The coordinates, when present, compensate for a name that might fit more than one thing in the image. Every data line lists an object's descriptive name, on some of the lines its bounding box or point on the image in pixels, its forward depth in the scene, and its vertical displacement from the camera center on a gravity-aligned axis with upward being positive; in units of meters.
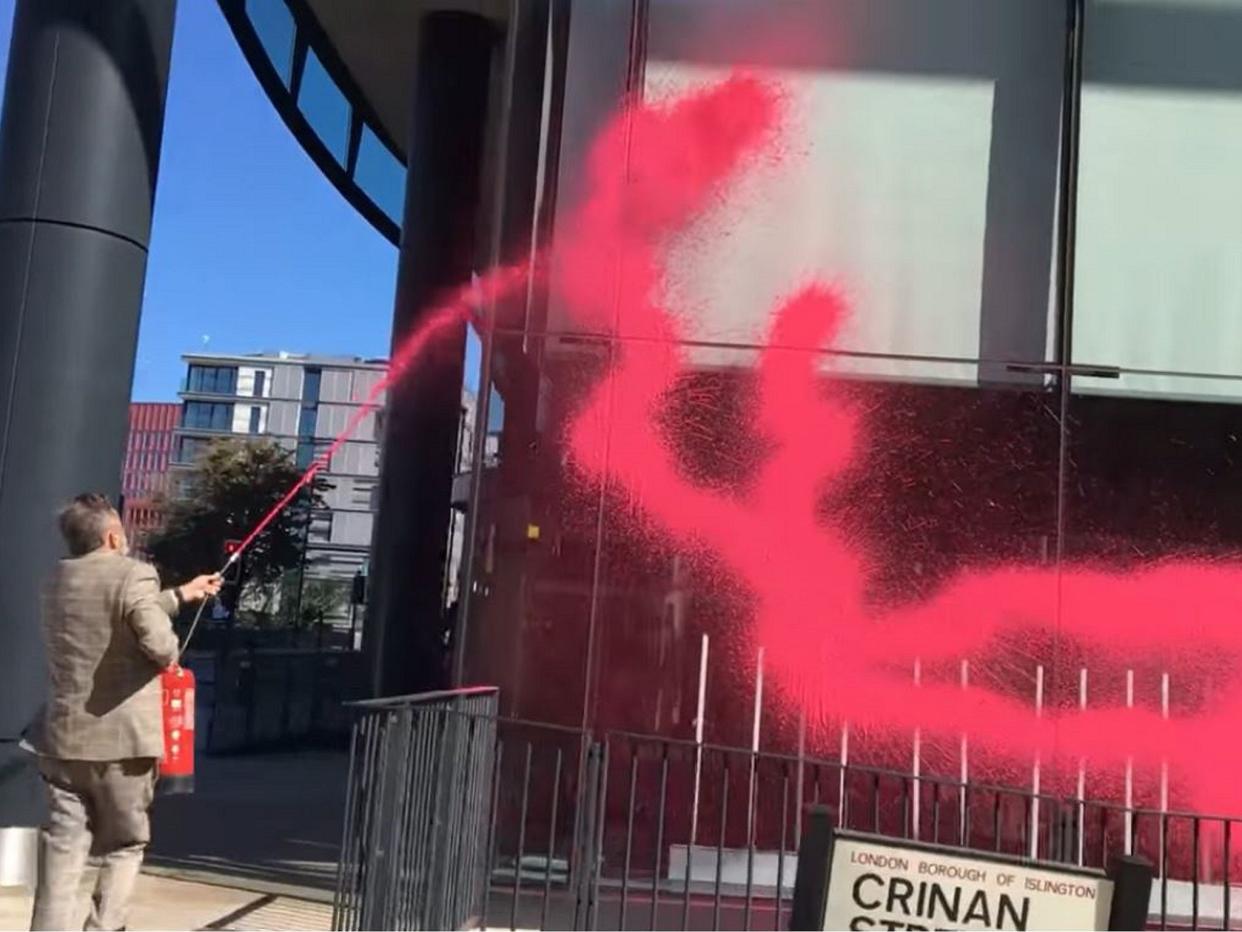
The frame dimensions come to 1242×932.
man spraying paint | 4.35 -0.52
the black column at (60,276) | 6.43 +1.52
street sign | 3.44 -0.72
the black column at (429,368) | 14.19 +2.63
